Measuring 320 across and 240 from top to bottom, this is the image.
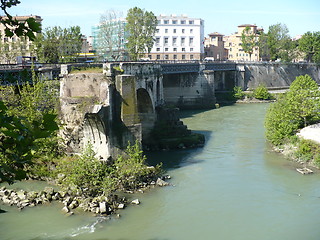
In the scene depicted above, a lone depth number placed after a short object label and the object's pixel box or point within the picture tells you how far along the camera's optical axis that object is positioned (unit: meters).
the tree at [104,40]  65.26
